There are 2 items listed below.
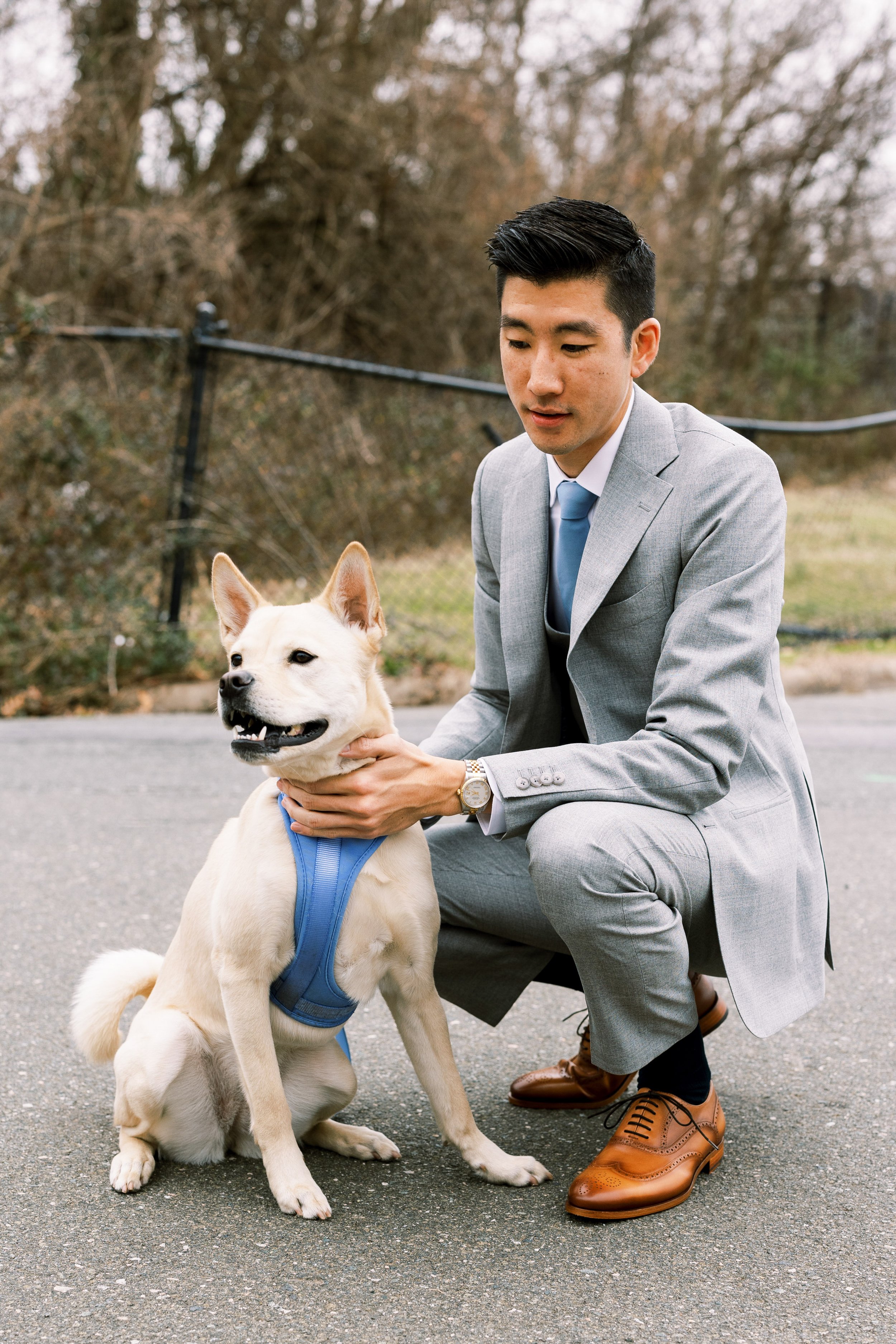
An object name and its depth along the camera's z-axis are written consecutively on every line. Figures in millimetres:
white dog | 2211
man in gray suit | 2244
